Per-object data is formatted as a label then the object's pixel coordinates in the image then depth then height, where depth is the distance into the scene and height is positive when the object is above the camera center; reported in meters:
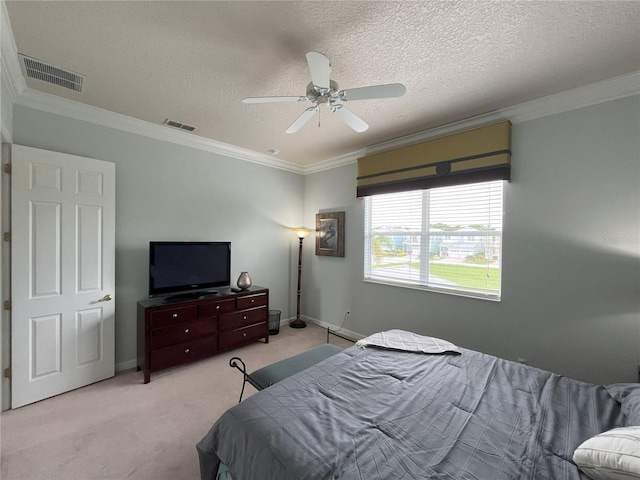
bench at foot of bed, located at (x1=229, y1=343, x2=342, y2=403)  1.98 -1.04
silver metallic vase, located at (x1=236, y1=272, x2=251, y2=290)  3.54 -0.62
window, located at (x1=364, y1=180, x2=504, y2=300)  2.75 +0.00
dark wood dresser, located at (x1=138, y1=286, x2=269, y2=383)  2.71 -1.06
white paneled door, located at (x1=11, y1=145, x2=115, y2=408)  2.24 -0.37
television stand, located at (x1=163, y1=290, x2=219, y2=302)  3.00 -0.73
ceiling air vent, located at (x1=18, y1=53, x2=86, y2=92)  1.98 +1.27
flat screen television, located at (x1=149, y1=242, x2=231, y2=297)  2.93 -0.39
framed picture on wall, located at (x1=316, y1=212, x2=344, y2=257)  4.08 +0.05
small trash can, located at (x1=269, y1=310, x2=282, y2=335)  4.06 -1.34
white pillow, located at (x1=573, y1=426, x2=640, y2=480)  0.88 -0.76
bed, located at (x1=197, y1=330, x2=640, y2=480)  1.01 -0.87
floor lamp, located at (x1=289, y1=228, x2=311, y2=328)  4.37 -0.55
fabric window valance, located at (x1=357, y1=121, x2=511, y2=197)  2.59 +0.87
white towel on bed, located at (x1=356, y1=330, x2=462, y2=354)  2.03 -0.86
